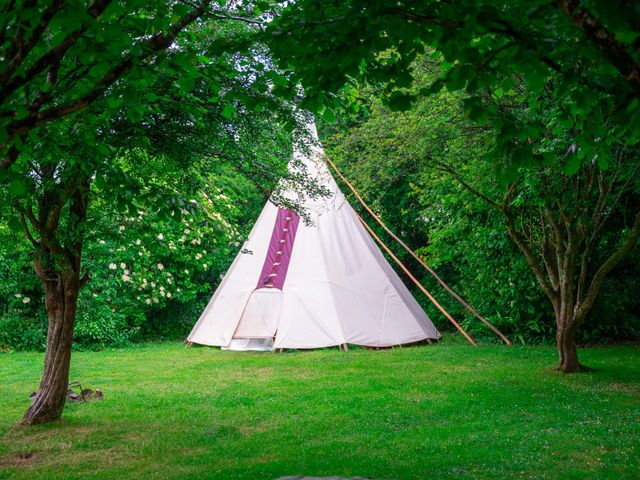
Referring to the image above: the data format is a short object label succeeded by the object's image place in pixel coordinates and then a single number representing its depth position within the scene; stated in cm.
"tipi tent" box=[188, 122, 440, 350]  1316
